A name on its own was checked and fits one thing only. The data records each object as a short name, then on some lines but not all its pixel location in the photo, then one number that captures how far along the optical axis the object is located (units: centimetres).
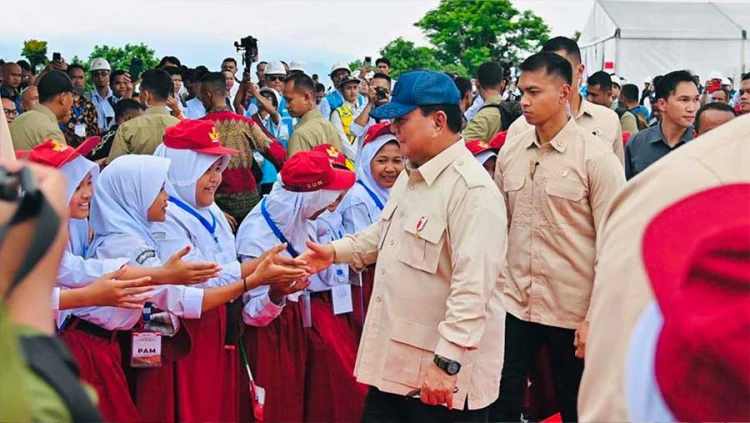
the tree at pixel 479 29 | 3784
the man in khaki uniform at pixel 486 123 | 658
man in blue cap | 313
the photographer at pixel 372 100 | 888
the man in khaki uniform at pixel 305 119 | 718
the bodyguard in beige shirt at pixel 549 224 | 393
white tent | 2167
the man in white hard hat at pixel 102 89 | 1085
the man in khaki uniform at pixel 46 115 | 663
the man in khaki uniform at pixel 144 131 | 633
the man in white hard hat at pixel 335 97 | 1123
